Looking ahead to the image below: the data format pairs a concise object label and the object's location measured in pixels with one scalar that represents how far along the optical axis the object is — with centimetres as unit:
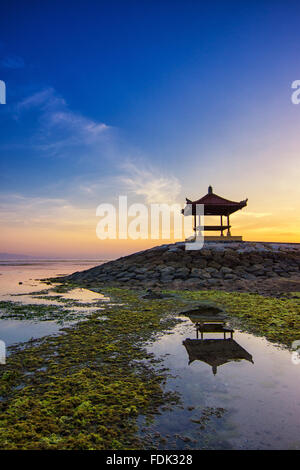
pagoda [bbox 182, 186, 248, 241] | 2569
